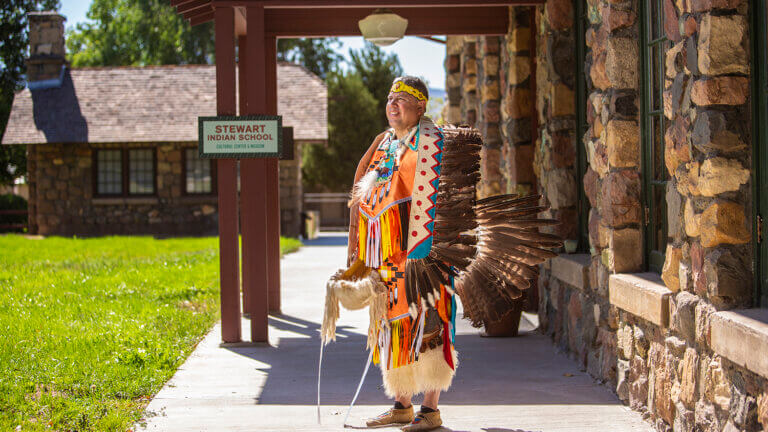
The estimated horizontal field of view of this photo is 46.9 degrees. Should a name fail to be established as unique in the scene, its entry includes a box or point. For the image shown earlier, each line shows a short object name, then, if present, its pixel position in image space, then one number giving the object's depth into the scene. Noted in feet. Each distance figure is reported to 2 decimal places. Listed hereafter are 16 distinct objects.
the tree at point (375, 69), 124.77
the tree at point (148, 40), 140.36
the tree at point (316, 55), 148.97
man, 15.37
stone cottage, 77.30
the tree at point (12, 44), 120.88
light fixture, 28.19
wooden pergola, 24.62
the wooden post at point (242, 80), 27.86
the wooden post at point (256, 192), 24.57
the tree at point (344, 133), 118.42
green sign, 24.13
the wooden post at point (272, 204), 31.40
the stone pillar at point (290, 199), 76.89
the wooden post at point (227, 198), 24.75
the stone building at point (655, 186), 13.29
